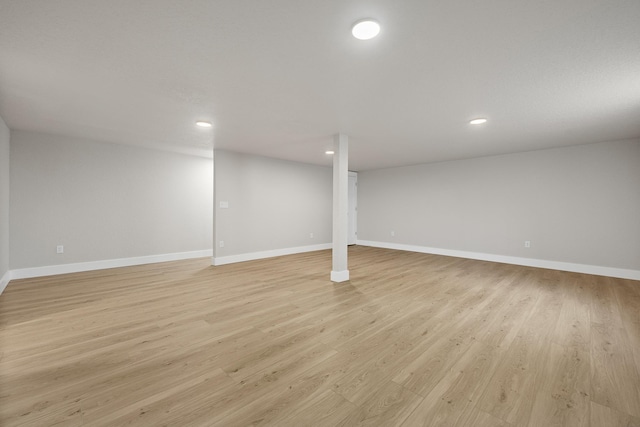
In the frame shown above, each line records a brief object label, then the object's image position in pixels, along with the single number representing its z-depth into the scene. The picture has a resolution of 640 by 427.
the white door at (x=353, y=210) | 8.45
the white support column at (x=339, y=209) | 4.20
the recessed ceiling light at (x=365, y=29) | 1.66
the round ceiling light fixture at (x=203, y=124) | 3.75
